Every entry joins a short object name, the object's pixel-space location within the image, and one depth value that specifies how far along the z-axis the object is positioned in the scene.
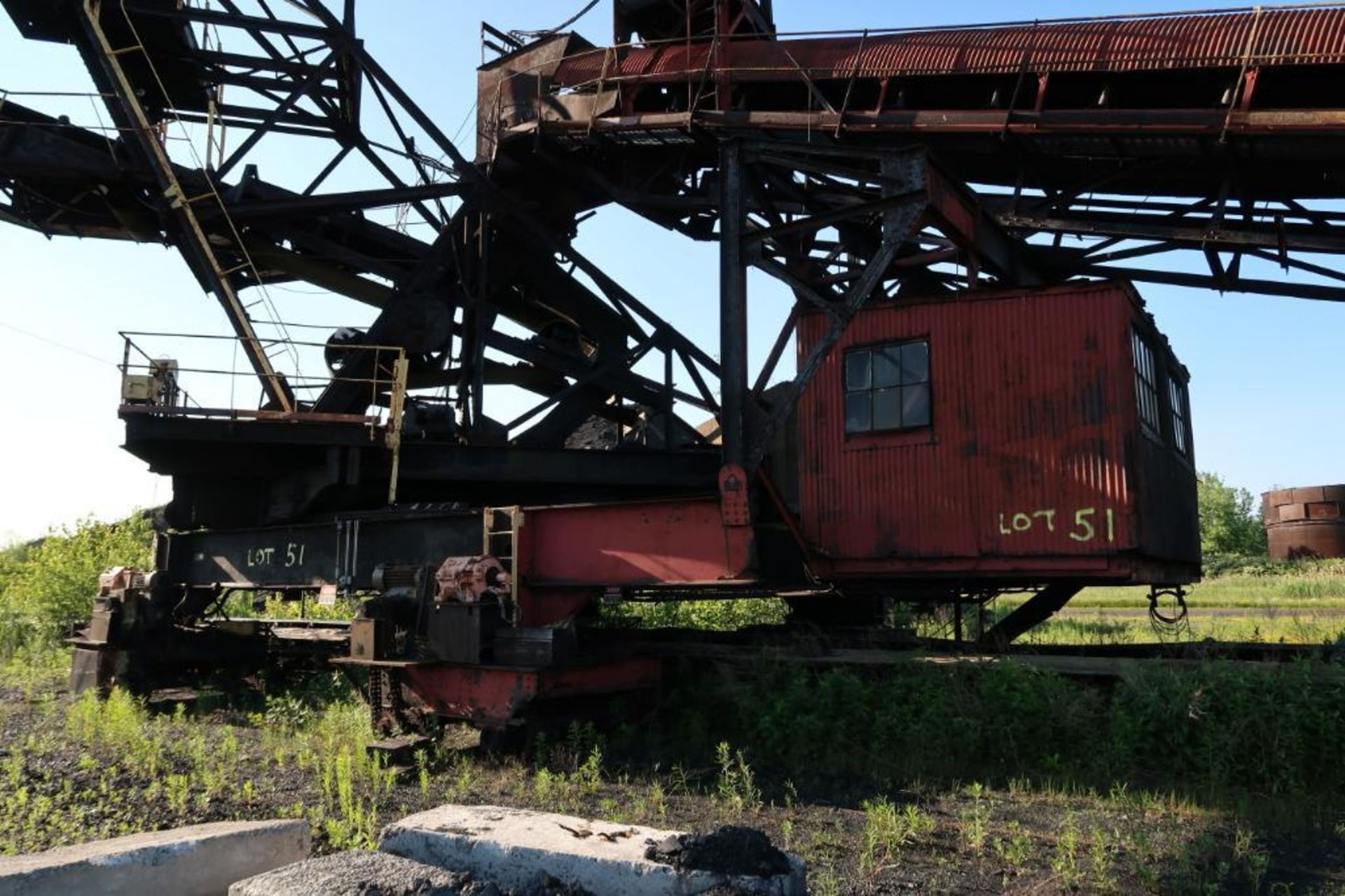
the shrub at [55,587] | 18.58
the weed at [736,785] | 6.71
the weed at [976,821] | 5.60
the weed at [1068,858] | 4.99
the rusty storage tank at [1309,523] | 38.06
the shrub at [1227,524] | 60.06
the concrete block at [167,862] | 3.97
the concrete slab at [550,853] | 4.02
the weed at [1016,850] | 5.33
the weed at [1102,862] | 4.91
